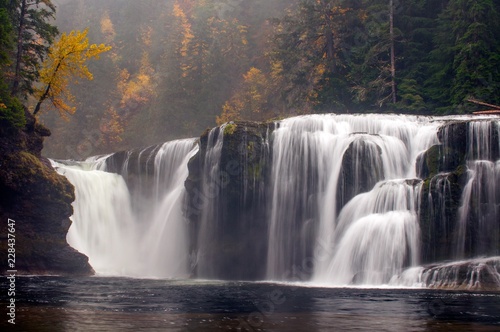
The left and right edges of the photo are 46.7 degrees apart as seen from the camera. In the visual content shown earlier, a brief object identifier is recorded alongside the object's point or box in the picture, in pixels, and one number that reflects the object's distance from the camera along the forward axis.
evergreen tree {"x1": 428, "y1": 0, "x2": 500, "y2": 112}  36.12
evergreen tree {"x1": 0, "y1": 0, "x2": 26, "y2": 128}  28.89
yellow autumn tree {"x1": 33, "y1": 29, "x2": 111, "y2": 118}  33.97
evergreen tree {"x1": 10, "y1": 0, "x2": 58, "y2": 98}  33.00
